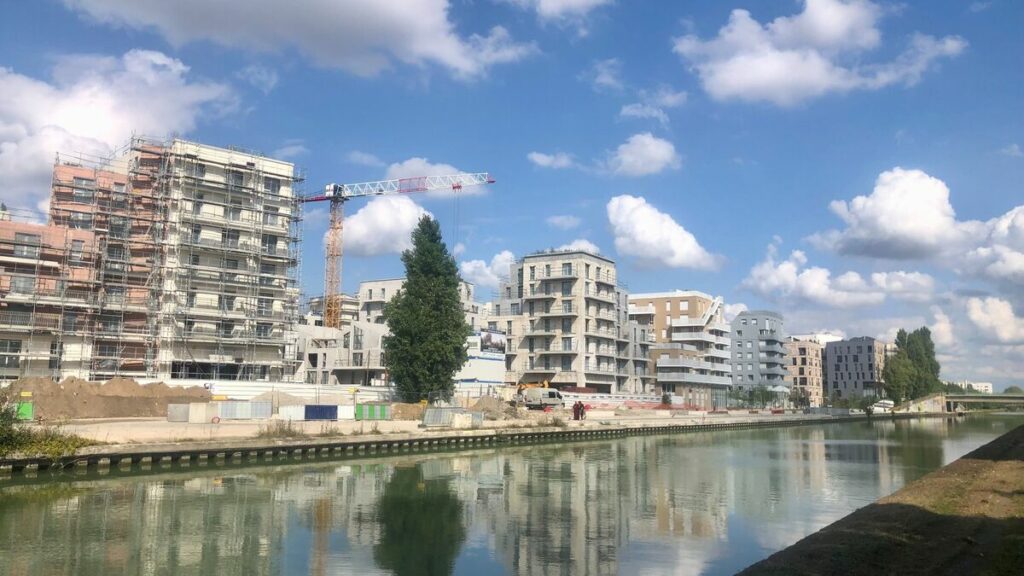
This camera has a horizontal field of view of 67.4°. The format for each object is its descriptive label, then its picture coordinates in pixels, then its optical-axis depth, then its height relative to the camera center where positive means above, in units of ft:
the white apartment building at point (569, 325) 353.92 +27.37
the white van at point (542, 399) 285.02 -5.94
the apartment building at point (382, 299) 398.62 +43.57
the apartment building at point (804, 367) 593.83 +15.12
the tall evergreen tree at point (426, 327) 233.96 +16.62
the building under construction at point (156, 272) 229.66 +33.59
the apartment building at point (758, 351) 522.06 +24.12
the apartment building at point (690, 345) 416.05 +23.07
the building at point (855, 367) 626.64 +17.14
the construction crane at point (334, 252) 409.08 +68.11
